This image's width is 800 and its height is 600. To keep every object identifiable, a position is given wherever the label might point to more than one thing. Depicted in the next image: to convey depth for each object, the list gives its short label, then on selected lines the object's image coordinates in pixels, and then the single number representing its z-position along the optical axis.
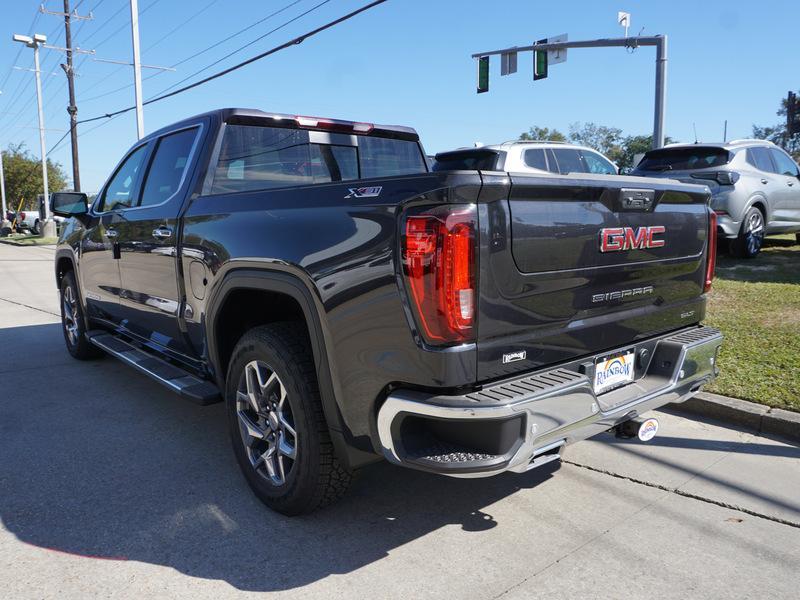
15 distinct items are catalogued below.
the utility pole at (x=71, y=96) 28.56
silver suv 9.05
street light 31.70
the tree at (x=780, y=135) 68.11
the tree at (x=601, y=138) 85.44
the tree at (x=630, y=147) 77.38
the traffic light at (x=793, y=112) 23.81
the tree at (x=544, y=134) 83.82
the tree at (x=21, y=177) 62.66
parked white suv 10.01
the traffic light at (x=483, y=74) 20.09
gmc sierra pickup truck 2.34
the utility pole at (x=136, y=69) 18.44
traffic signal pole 15.83
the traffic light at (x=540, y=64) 18.69
